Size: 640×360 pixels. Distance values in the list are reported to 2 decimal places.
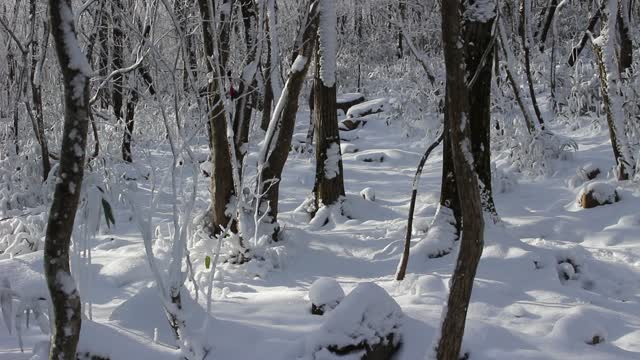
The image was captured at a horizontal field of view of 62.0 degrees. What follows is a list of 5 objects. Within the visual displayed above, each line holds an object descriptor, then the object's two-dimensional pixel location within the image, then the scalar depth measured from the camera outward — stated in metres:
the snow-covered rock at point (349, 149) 11.80
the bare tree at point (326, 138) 6.61
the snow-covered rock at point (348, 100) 16.70
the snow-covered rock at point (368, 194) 7.45
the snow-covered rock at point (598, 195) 5.98
